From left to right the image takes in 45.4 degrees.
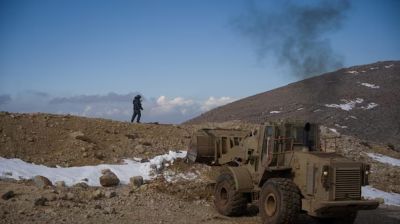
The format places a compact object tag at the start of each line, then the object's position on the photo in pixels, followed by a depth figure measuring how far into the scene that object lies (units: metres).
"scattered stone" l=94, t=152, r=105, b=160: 17.08
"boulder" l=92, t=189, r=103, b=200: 12.55
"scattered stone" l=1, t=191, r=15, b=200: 11.41
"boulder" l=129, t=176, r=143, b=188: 14.65
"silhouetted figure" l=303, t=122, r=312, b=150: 11.60
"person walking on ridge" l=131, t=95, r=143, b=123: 23.81
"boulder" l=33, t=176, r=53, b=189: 13.30
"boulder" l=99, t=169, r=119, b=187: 14.52
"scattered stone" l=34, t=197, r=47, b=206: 11.07
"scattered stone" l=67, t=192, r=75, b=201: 12.01
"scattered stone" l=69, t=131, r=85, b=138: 18.21
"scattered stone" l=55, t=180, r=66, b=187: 13.74
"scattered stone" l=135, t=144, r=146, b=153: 18.31
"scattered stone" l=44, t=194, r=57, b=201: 11.62
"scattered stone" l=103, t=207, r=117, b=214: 11.12
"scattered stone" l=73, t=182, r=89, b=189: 14.05
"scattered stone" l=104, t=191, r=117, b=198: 12.81
